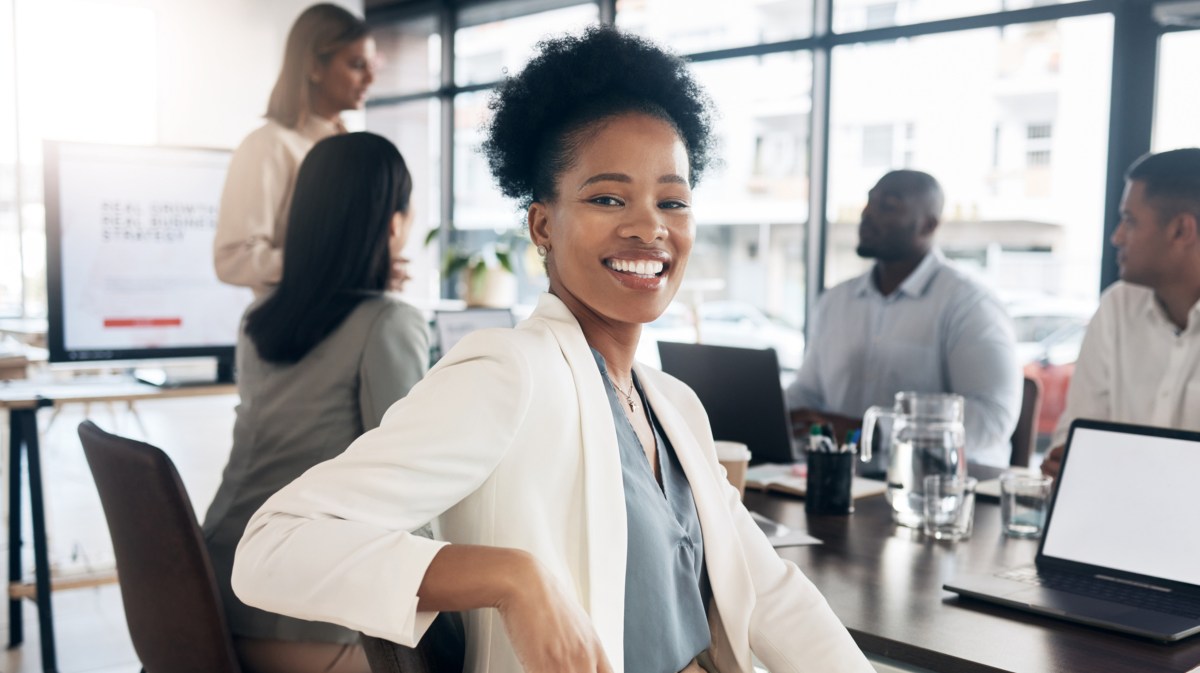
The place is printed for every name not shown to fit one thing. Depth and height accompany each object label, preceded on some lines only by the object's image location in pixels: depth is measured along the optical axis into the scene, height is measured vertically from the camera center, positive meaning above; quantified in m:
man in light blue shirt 3.01 -0.25
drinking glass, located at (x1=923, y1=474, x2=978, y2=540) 1.74 -0.44
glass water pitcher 1.81 -0.36
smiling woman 0.90 -0.24
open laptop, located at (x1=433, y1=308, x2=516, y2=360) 3.13 -0.27
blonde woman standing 2.96 +0.28
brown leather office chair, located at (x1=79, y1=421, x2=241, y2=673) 1.46 -0.47
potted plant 5.46 -0.23
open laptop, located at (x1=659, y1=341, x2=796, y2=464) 2.22 -0.34
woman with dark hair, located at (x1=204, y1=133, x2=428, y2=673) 1.90 -0.20
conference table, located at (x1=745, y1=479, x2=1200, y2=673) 1.21 -0.47
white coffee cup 1.79 -0.37
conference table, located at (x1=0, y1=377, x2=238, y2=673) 2.89 -0.66
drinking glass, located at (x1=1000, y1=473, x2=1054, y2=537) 1.75 -0.43
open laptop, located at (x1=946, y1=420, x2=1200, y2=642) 1.39 -0.41
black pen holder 1.88 -0.43
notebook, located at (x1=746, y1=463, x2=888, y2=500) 2.04 -0.48
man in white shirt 2.30 -0.15
